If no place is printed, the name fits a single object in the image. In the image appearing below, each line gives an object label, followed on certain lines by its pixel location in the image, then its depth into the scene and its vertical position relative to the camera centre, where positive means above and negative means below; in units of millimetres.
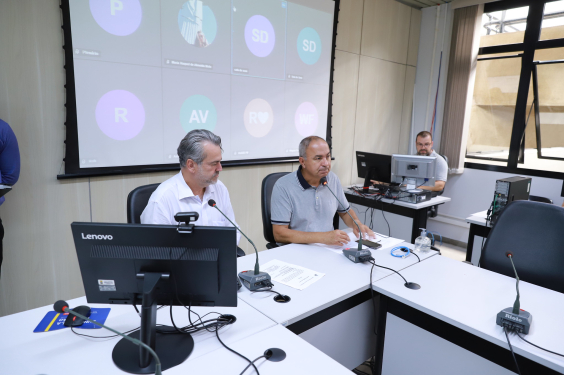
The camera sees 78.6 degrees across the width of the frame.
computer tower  2523 -356
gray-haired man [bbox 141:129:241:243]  1693 -274
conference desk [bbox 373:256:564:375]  1169 -647
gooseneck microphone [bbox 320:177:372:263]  1716 -583
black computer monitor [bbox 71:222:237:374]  978 -409
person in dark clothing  1907 -196
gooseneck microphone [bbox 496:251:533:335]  1166 -595
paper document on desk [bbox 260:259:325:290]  1487 -628
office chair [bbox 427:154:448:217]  3388 -693
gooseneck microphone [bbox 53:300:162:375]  984 -519
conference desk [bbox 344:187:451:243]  3064 -642
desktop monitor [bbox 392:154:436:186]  3018 -257
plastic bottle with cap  1918 -575
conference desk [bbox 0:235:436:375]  978 -654
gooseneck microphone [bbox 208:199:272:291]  1399 -596
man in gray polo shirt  2117 -409
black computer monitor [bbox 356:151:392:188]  3273 -279
